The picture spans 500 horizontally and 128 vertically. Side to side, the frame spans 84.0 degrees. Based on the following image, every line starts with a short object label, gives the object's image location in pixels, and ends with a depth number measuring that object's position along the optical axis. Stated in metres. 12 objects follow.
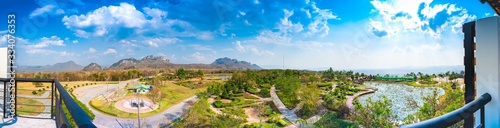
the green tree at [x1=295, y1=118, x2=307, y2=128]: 25.67
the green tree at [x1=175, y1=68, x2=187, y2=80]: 38.83
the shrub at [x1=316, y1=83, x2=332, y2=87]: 34.69
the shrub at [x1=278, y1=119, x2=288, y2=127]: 26.57
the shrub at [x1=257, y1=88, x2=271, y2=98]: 35.93
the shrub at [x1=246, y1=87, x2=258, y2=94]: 36.34
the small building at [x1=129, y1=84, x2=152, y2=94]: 33.22
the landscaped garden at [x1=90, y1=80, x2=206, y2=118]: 30.47
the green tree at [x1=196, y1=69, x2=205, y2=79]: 41.06
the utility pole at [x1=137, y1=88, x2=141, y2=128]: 29.25
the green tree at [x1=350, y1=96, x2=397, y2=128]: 20.62
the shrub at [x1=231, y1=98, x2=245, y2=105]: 31.58
